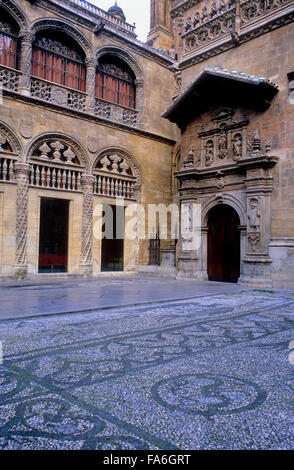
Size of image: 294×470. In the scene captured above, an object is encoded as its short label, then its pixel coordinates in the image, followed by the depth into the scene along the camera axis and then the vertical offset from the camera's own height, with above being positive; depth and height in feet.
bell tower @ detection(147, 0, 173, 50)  71.92 +43.52
